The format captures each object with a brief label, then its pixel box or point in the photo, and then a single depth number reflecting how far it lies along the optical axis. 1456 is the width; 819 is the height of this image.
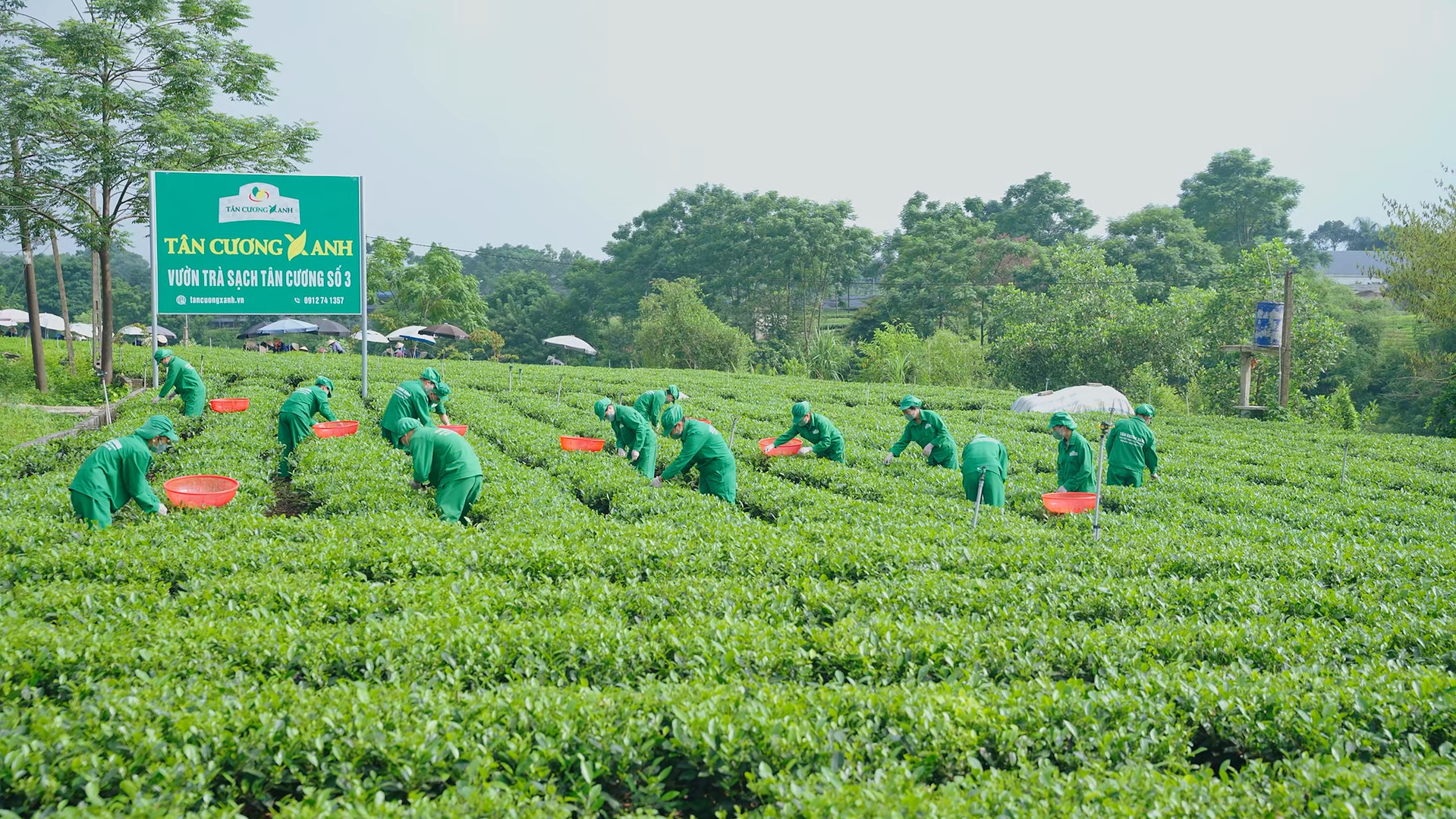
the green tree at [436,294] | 50.22
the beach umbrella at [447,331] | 44.41
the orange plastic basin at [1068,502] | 10.46
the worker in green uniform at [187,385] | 14.82
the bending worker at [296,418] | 12.65
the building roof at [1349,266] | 76.81
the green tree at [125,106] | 22.80
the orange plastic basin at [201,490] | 8.96
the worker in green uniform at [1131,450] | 12.66
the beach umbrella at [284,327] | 42.47
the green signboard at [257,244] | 15.92
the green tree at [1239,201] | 62.28
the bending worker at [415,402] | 13.74
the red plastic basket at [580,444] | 13.27
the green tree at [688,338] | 44.59
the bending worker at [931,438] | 13.20
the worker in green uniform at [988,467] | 11.05
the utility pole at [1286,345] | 23.36
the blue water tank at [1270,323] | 24.89
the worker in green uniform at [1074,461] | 11.52
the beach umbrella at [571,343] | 45.09
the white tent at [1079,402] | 24.55
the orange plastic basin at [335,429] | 13.57
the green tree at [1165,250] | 51.72
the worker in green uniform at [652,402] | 14.18
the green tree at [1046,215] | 60.53
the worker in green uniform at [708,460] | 11.00
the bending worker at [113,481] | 8.30
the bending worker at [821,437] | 13.66
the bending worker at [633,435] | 12.38
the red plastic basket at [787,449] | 13.60
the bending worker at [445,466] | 9.40
